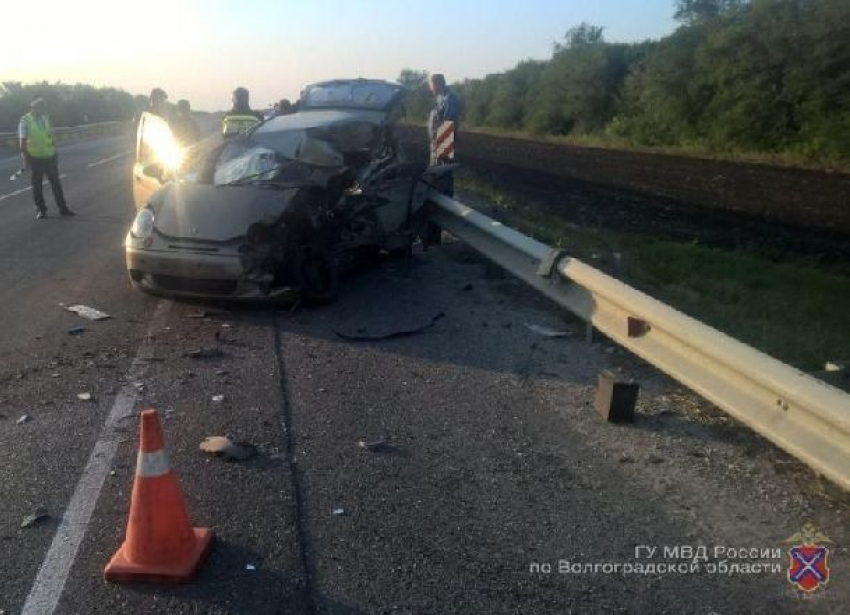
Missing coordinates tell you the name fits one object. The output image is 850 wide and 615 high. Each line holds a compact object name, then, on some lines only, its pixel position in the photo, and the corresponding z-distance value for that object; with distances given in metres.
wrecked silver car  7.35
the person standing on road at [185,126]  12.48
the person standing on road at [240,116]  12.19
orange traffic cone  3.39
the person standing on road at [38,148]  13.83
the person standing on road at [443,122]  13.05
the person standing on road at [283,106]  13.47
